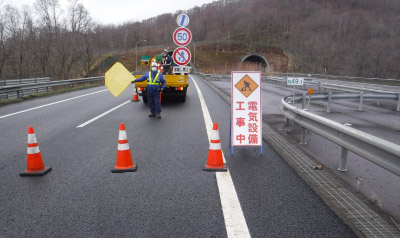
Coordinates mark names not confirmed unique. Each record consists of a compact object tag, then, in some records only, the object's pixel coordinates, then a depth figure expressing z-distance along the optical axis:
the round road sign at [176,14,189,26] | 11.38
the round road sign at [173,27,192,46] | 11.06
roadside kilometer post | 9.60
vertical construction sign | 6.02
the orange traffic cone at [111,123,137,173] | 4.93
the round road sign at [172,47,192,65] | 11.37
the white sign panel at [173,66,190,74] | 14.41
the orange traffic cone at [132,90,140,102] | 15.41
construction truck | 13.92
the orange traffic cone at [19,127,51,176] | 4.73
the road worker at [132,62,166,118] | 10.34
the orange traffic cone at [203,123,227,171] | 4.97
